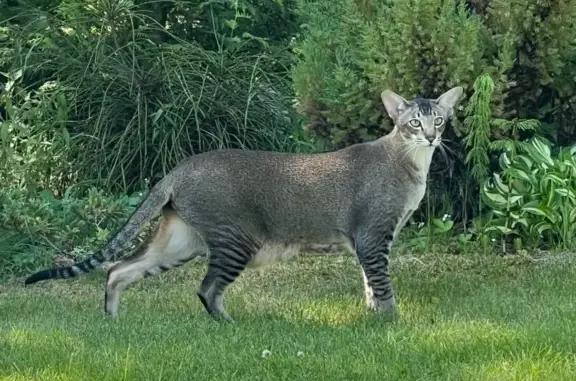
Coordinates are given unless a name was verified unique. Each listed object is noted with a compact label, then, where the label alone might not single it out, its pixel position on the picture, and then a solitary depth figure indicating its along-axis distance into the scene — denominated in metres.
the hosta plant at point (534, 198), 9.76
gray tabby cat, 8.16
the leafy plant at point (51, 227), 10.45
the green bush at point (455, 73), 10.07
